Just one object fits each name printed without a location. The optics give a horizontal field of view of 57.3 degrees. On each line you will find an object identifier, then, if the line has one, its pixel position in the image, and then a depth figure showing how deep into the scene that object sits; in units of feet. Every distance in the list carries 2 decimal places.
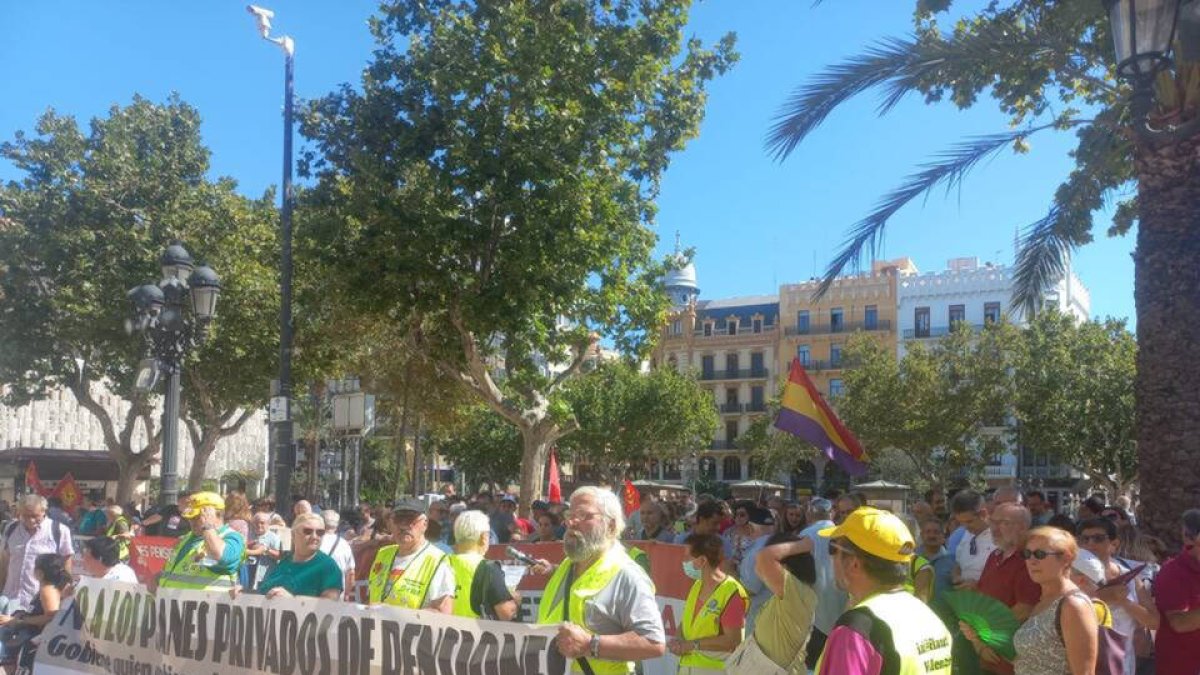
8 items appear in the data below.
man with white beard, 13.79
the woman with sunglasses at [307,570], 20.20
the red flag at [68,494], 69.67
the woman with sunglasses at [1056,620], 12.55
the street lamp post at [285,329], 45.14
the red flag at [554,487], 63.87
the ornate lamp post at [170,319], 41.96
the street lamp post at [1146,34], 19.44
